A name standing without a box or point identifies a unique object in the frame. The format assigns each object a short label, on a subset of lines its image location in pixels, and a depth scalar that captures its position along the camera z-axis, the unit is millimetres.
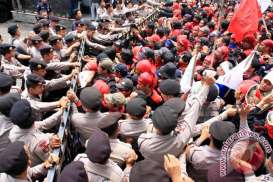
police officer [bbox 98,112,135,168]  3846
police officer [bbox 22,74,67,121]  4871
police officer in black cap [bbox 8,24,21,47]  8100
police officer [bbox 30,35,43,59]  7106
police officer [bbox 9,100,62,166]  3824
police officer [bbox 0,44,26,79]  6520
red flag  6645
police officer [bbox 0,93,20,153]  4230
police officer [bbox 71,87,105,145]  4320
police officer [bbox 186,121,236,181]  3592
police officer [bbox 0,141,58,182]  3145
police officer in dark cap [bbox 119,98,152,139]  4234
